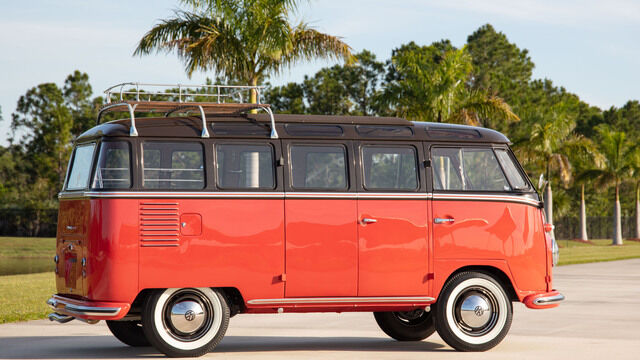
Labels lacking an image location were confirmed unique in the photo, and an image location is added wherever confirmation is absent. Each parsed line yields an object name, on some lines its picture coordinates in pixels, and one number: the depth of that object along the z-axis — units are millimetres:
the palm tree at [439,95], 33094
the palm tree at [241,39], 22781
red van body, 9703
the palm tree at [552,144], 43719
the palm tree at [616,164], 58094
